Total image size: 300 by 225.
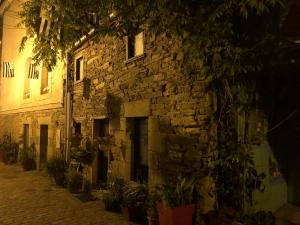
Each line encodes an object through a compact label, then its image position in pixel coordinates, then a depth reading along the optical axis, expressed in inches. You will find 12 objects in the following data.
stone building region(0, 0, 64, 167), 382.2
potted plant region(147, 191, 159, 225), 180.9
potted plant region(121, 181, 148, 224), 202.0
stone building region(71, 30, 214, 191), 177.0
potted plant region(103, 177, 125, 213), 224.7
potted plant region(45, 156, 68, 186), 318.7
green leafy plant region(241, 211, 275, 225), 151.2
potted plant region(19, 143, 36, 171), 425.3
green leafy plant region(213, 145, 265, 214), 160.8
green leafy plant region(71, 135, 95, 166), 285.0
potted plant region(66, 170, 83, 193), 290.8
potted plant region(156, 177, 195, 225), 163.9
